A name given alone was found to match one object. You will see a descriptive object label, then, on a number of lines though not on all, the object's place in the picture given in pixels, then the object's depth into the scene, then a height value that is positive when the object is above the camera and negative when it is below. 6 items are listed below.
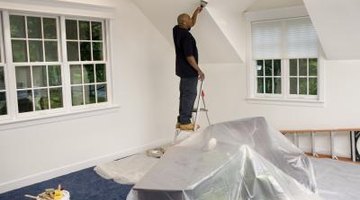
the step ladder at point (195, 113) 4.66 -0.45
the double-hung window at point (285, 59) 4.91 +0.30
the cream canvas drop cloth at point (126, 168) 4.29 -1.13
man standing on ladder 4.54 +0.15
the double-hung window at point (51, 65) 4.00 +0.28
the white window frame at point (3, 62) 3.90 +0.29
